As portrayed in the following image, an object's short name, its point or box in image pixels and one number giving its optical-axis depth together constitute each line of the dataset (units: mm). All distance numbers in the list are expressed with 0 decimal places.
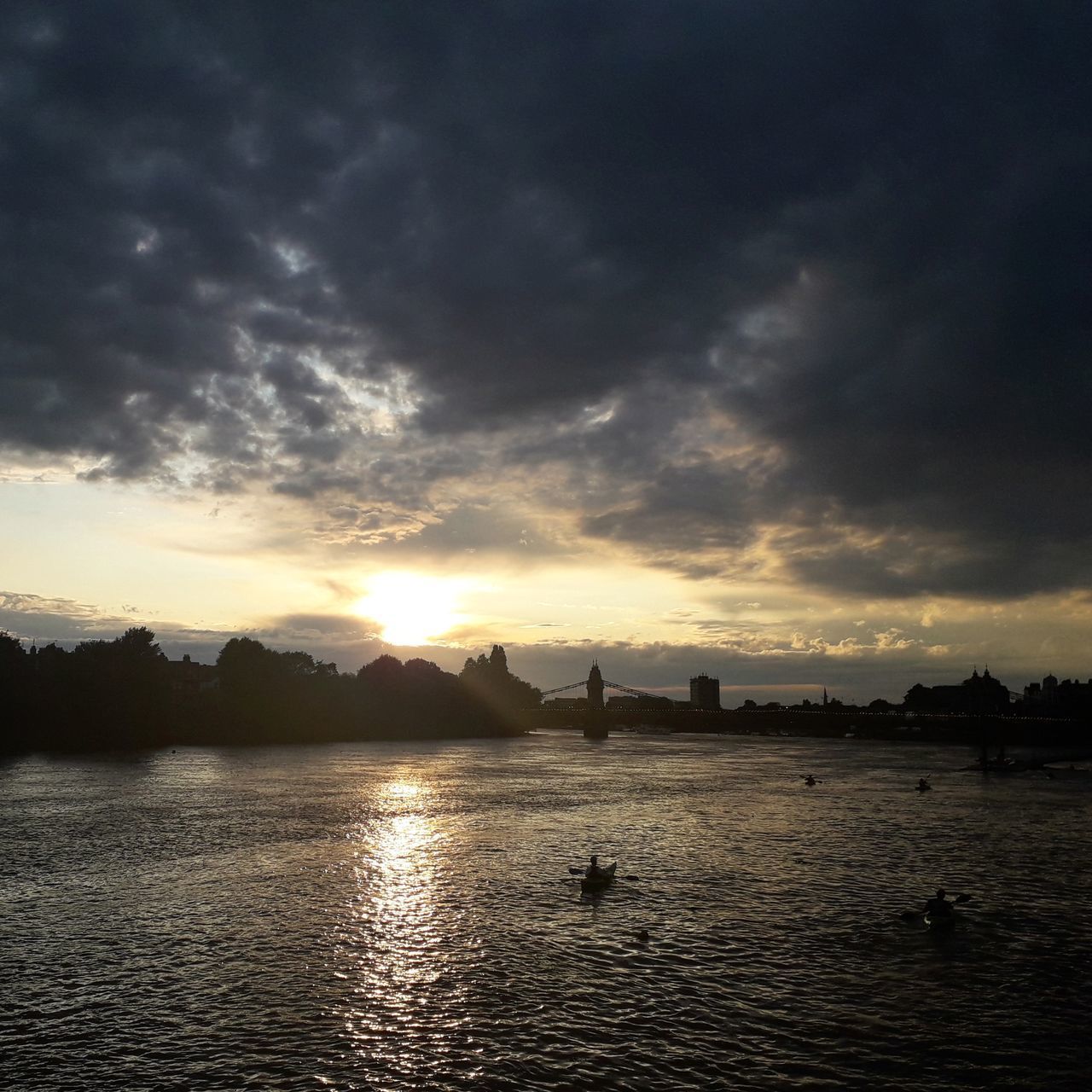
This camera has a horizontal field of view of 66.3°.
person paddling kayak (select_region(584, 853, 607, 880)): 42450
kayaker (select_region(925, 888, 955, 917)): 36500
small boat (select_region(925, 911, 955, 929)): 36094
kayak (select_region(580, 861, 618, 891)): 41938
